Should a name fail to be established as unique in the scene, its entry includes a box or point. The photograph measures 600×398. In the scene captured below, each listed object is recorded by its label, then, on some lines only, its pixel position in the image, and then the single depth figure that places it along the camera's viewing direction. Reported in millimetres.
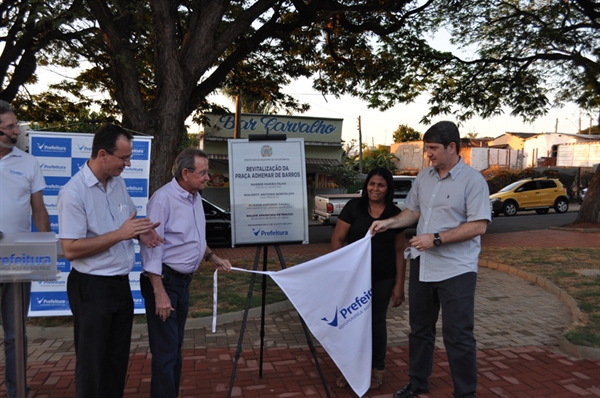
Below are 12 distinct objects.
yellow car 25359
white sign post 4324
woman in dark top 4211
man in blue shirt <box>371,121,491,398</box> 3666
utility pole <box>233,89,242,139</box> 21828
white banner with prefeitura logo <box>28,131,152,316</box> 5672
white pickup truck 16266
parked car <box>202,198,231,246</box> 14664
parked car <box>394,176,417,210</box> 17388
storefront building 25875
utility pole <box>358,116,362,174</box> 35181
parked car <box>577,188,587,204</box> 33566
